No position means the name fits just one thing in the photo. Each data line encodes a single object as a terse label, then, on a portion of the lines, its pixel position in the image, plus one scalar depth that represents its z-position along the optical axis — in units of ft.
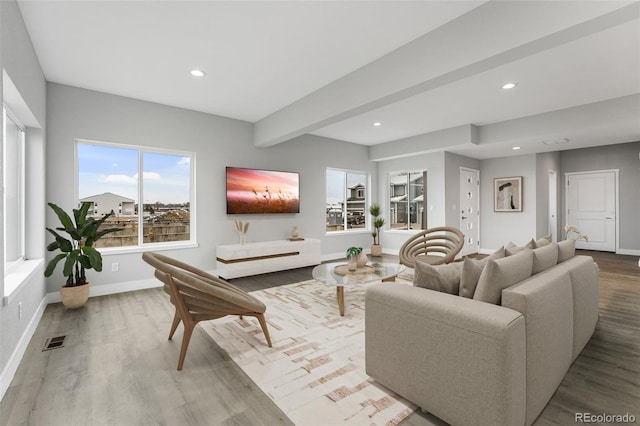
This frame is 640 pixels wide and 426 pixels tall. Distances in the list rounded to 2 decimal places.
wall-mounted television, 16.87
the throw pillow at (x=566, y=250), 7.97
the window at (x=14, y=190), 9.39
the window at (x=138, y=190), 13.46
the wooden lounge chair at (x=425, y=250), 13.77
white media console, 15.43
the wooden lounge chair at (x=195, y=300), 6.98
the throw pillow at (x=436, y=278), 6.04
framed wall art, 23.18
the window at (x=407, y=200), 22.93
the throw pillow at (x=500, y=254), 6.83
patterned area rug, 5.65
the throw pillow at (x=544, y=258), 6.66
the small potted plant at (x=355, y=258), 11.68
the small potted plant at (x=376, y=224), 23.34
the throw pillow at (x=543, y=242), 8.54
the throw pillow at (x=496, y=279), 5.29
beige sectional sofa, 4.47
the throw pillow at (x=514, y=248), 7.47
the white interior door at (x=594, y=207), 23.48
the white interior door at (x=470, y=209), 23.22
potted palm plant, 10.80
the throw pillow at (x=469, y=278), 5.74
